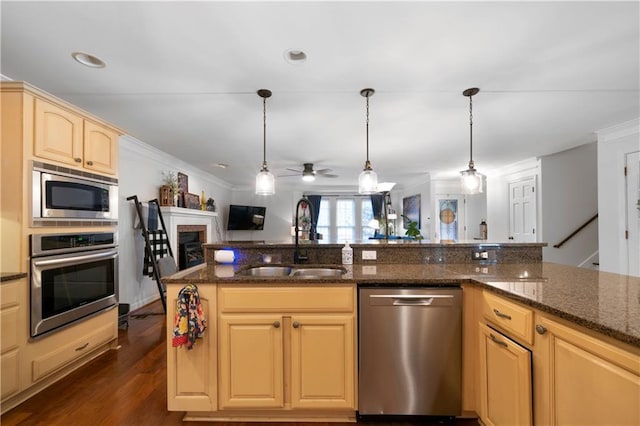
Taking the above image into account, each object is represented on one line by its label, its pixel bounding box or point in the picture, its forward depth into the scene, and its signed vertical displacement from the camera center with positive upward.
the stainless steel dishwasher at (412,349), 1.67 -0.79
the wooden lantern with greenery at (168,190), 4.30 +0.41
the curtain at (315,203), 8.48 +0.41
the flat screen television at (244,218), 7.49 -0.04
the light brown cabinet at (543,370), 0.92 -0.62
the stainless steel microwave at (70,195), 1.95 +0.17
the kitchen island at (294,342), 1.67 -0.75
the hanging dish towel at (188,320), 1.61 -0.60
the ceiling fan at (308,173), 4.37 +0.69
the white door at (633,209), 3.18 +0.09
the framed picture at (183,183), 4.91 +0.61
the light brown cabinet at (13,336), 1.74 -0.76
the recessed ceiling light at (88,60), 1.79 +1.03
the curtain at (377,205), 8.51 +0.35
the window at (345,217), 8.73 -0.01
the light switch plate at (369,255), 2.25 -0.31
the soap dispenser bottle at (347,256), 2.22 -0.31
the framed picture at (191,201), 5.12 +0.30
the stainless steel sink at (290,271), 2.15 -0.43
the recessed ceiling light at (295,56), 1.77 +1.04
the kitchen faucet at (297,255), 2.23 -0.31
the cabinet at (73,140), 1.98 +0.61
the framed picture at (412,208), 7.69 +0.26
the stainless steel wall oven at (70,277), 1.92 -0.48
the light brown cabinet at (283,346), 1.69 -0.78
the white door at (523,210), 4.88 +0.12
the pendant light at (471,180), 2.21 +0.29
